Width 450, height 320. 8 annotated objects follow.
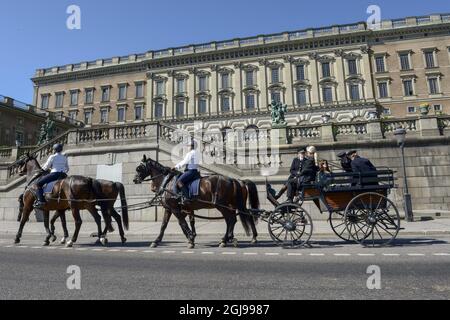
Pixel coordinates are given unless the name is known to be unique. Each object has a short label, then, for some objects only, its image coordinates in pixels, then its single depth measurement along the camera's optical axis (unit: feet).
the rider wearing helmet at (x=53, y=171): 29.58
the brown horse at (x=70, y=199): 29.19
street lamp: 43.29
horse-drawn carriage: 25.07
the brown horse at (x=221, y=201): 27.55
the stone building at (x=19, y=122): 142.00
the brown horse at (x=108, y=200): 30.91
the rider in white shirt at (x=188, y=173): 28.04
